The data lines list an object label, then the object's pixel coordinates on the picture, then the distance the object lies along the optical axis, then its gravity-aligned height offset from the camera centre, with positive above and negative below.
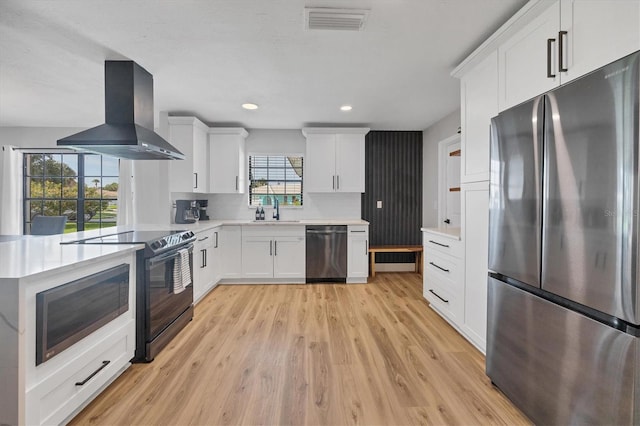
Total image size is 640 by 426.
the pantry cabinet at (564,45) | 1.24 +0.85
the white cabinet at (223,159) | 4.46 +0.77
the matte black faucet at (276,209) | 4.76 +0.01
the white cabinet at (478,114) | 2.15 +0.76
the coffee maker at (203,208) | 4.46 +0.02
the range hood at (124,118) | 2.36 +0.79
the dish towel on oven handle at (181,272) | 2.55 -0.57
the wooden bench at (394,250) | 4.61 -0.63
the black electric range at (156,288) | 2.14 -0.62
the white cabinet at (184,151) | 3.94 +0.79
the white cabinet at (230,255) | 4.21 -0.66
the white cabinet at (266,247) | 4.23 -0.54
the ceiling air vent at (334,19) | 1.83 +1.24
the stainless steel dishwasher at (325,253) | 4.25 -0.63
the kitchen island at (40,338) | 1.26 -0.71
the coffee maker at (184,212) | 3.88 -0.04
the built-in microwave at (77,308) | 1.37 -0.54
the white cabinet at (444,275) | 2.62 -0.65
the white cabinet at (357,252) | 4.26 -0.62
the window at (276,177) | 4.91 +0.55
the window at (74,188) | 4.88 +0.35
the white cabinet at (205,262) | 3.39 -0.67
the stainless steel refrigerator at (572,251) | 1.09 -0.18
